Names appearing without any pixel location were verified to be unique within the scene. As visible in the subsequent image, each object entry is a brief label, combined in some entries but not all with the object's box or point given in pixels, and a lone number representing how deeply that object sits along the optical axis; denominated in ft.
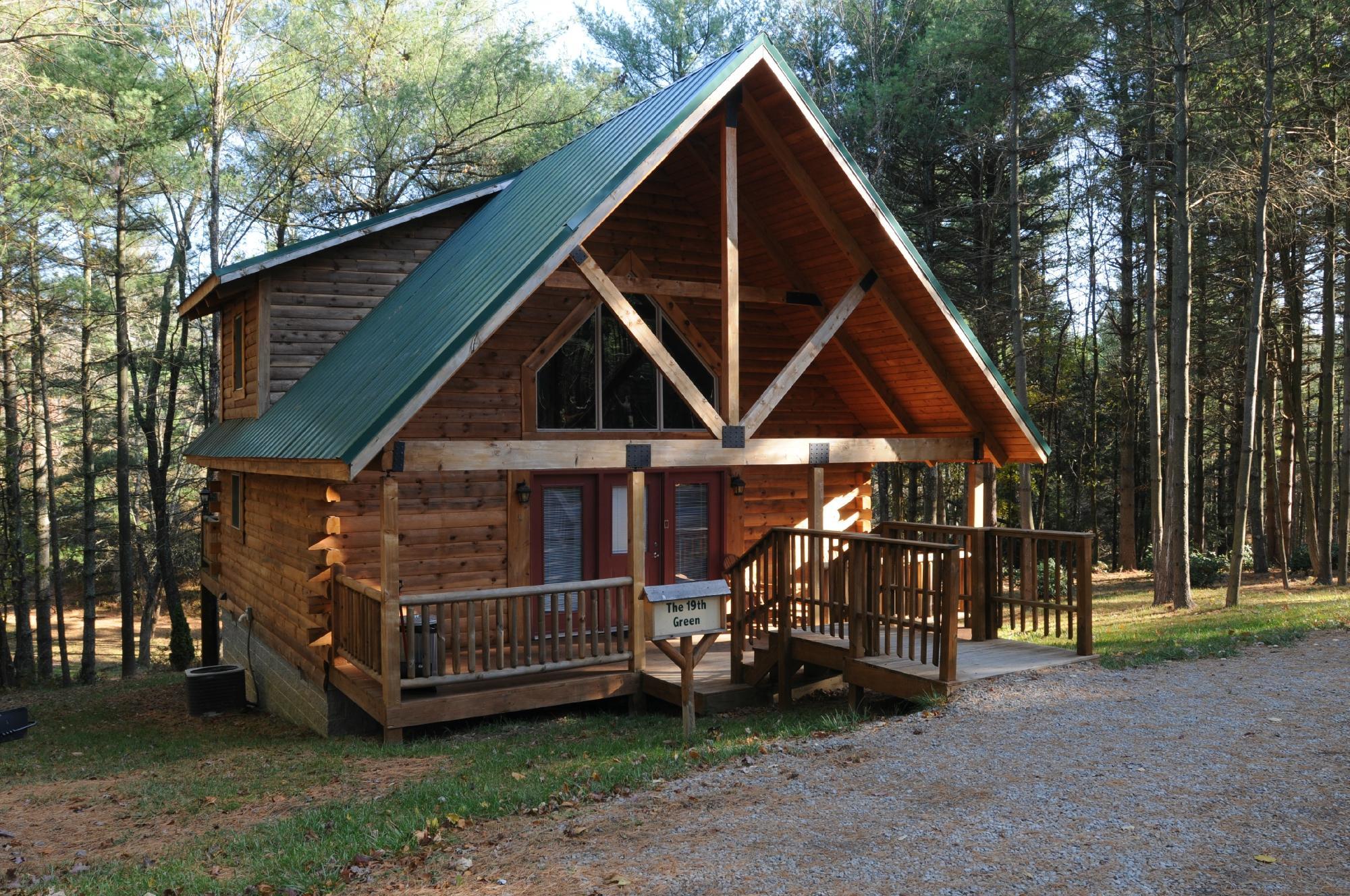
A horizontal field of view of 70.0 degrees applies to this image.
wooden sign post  26.96
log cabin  29.78
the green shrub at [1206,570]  67.97
